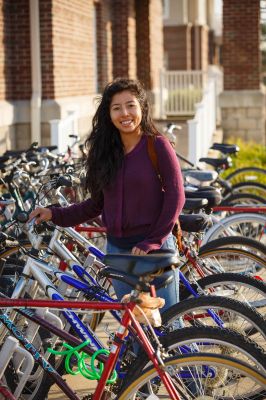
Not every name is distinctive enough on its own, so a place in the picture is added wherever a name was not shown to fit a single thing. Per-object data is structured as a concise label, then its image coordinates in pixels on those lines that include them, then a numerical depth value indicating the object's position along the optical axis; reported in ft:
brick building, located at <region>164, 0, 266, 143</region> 84.02
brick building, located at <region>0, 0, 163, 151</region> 56.47
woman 18.58
